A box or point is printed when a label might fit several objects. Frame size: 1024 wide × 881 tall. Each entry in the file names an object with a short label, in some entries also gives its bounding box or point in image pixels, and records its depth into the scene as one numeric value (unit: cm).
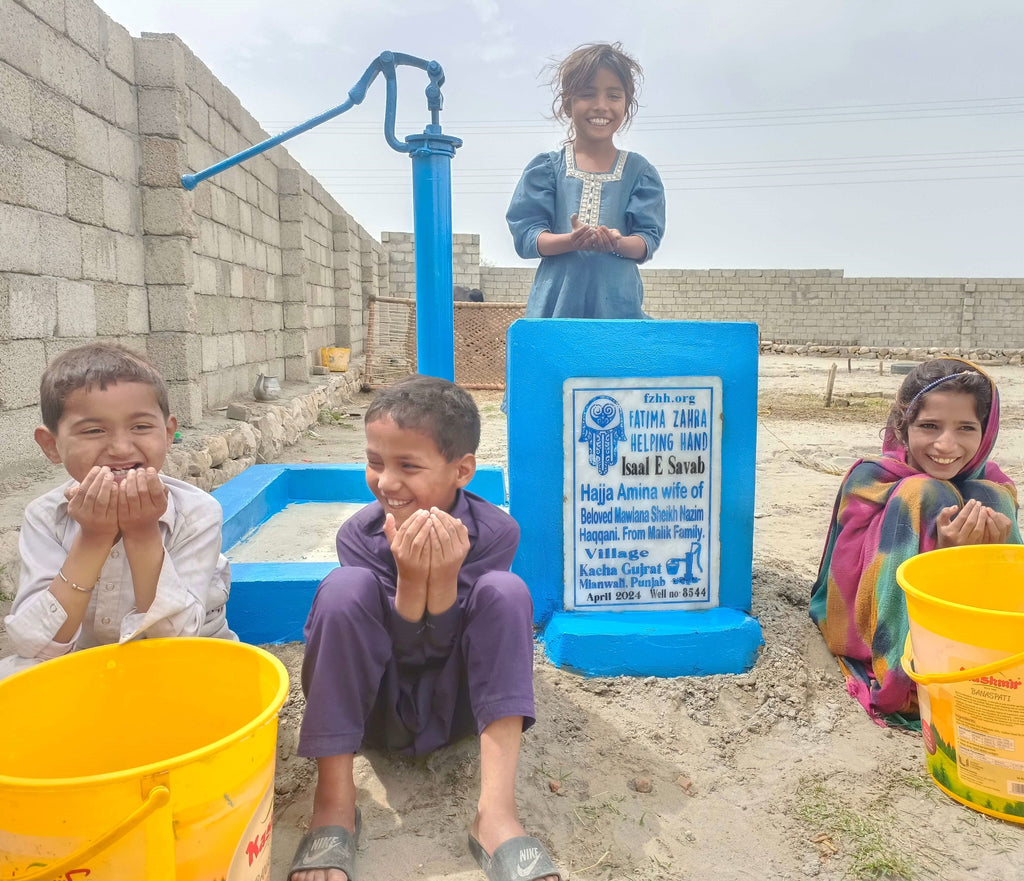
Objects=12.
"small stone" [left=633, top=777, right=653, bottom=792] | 176
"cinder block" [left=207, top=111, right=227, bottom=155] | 566
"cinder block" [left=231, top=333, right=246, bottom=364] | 631
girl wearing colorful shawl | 202
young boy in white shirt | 145
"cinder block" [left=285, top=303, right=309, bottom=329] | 800
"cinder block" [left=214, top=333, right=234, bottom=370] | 596
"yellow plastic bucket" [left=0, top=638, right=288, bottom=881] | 100
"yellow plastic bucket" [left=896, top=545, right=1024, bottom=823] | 158
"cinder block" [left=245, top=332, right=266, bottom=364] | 675
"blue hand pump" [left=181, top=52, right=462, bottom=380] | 287
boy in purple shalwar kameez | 147
